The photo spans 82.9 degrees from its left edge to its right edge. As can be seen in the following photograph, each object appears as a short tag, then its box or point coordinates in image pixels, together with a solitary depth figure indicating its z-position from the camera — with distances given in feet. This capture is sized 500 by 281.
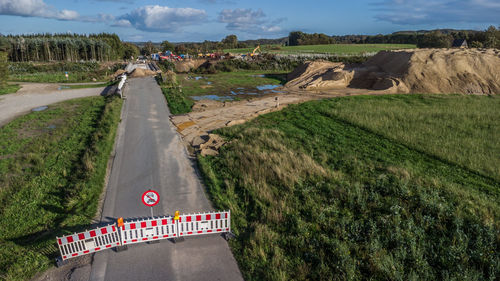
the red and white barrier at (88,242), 23.86
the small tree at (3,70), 99.61
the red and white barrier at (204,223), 27.07
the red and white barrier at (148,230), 26.04
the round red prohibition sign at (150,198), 27.20
